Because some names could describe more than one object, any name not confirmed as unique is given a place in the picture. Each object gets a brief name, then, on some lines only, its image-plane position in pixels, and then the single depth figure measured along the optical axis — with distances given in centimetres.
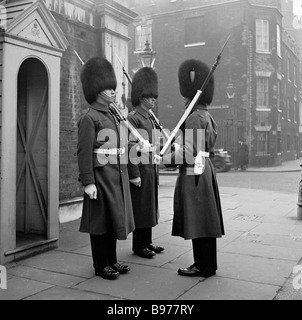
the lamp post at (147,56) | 1198
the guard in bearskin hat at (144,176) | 509
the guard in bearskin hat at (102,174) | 427
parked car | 2147
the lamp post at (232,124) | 2389
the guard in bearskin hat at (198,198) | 432
